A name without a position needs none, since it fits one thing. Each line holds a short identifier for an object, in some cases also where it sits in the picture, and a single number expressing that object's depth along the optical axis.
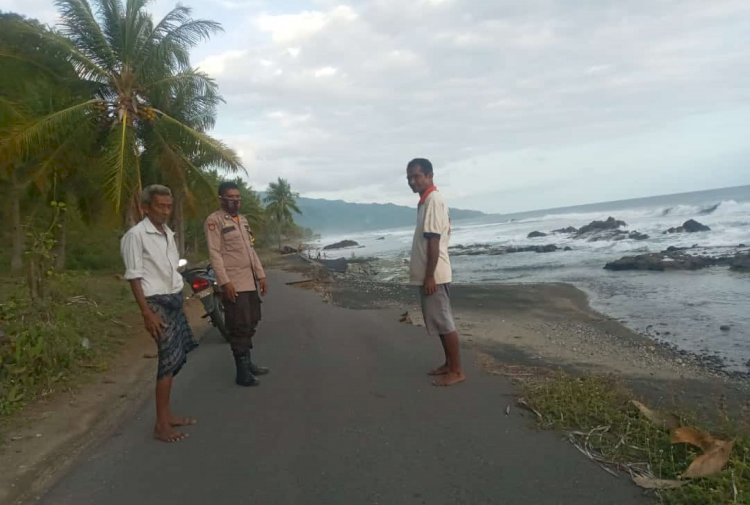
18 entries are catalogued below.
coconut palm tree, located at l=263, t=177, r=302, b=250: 57.88
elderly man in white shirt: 3.78
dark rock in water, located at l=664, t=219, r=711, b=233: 32.85
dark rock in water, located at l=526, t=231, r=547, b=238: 44.66
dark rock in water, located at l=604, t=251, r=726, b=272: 18.70
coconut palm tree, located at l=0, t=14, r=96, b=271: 12.09
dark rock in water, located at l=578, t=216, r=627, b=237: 40.56
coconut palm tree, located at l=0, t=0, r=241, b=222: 12.11
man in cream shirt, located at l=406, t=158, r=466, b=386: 4.71
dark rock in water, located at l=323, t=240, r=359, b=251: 66.16
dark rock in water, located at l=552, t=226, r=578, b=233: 45.20
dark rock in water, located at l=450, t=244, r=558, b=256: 32.12
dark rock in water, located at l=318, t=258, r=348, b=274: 28.03
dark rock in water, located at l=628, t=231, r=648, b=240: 32.81
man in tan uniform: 4.96
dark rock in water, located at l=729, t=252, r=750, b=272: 17.03
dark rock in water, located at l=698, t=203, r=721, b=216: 45.66
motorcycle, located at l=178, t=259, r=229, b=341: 6.93
